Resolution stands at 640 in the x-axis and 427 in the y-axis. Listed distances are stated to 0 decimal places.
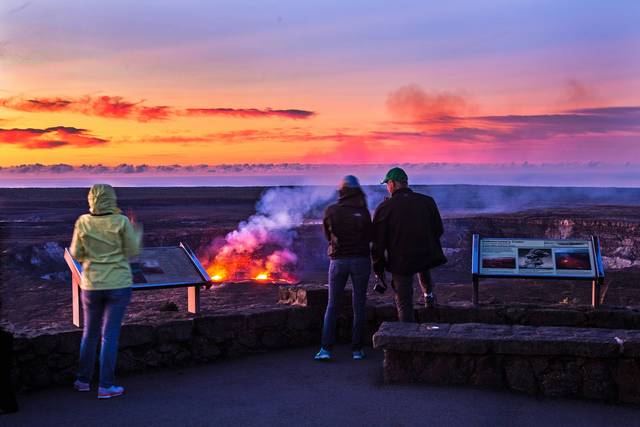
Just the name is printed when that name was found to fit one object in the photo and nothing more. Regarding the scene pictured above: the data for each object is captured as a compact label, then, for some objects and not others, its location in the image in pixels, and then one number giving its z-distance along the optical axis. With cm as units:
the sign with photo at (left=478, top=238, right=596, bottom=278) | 812
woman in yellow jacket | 591
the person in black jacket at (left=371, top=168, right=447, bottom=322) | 710
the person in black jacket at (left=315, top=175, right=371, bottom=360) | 705
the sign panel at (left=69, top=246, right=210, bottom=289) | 744
